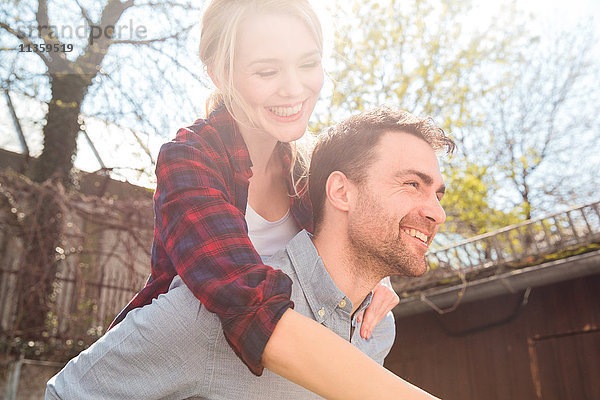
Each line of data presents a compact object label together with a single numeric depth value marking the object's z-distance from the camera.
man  1.46
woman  1.23
